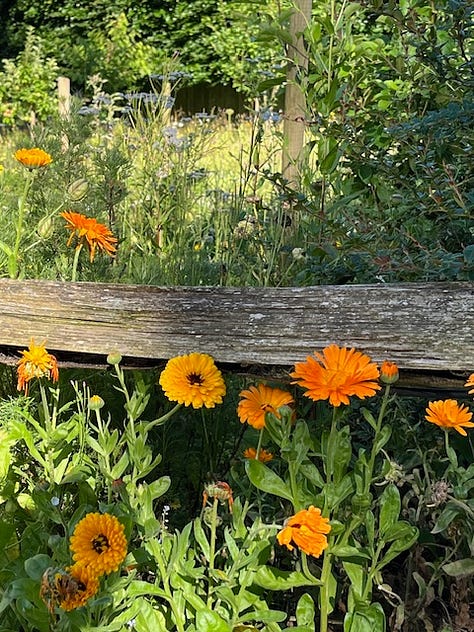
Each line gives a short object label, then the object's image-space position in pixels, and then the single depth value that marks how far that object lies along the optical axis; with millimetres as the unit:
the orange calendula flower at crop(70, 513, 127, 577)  1336
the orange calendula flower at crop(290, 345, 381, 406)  1323
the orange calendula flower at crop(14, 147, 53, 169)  2094
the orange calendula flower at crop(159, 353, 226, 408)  1498
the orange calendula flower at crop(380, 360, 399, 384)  1362
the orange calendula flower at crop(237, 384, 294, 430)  1479
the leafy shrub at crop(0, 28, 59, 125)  14750
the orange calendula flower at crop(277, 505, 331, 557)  1293
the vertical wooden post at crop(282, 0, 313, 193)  2549
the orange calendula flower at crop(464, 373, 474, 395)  1376
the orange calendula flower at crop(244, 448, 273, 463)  1592
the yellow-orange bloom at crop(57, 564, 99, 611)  1248
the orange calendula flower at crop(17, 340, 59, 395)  1605
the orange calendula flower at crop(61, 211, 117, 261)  1983
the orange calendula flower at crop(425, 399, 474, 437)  1379
